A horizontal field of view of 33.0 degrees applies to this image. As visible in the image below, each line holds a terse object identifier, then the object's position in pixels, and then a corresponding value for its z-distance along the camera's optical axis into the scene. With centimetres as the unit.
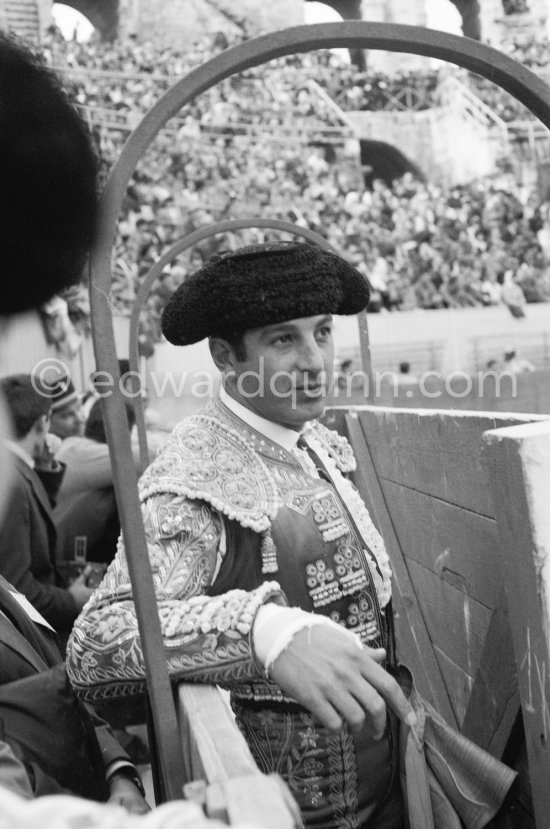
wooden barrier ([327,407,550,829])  115
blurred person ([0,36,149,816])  92
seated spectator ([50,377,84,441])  429
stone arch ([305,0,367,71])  1825
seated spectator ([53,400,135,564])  343
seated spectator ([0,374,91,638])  261
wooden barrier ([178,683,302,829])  83
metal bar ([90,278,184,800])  107
